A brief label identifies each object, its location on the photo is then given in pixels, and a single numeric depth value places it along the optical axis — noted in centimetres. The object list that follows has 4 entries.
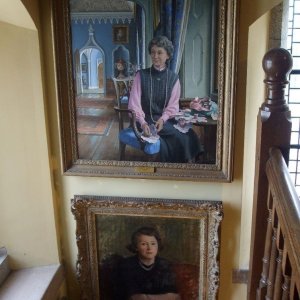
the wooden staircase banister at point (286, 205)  99
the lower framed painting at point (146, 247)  269
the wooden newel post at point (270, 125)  140
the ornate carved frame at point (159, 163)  229
